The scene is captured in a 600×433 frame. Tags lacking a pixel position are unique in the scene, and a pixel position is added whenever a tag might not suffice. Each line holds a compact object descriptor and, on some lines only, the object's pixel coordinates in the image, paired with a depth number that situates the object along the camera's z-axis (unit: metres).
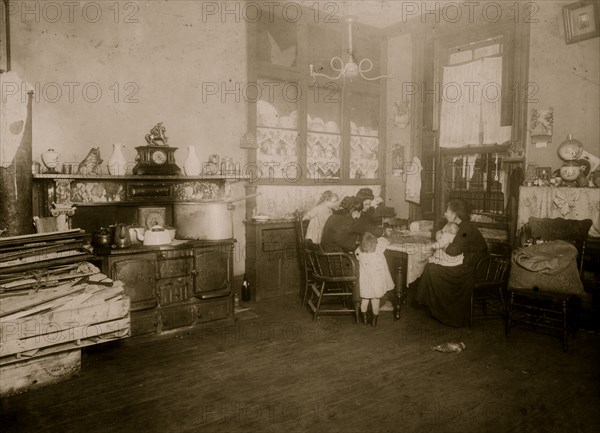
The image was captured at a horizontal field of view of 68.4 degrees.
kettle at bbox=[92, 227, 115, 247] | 4.00
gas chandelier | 4.99
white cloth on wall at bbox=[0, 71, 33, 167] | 3.71
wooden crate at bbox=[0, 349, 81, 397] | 3.05
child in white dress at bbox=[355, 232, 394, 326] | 4.46
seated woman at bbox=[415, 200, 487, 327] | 4.45
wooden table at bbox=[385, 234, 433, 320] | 4.72
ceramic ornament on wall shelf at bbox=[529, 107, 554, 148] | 5.25
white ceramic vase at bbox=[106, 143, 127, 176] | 4.48
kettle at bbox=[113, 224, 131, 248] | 4.08
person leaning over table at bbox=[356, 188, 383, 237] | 4.73
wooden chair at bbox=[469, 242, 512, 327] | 4.46
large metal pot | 4.59
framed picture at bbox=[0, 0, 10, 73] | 3.73
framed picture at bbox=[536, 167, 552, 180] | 5.12
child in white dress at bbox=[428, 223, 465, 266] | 4.50
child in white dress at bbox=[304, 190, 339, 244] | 5.41
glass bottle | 5.54
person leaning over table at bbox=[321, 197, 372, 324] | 4.65
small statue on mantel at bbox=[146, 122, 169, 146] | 4.66
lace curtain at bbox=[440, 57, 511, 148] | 5.82
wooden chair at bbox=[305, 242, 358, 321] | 4.62
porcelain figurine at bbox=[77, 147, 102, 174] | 4.33
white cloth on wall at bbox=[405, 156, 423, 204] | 6.73
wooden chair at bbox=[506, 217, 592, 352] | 4.04
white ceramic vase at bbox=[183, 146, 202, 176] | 4.93
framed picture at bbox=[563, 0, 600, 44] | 4.87
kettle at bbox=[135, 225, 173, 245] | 4.29
